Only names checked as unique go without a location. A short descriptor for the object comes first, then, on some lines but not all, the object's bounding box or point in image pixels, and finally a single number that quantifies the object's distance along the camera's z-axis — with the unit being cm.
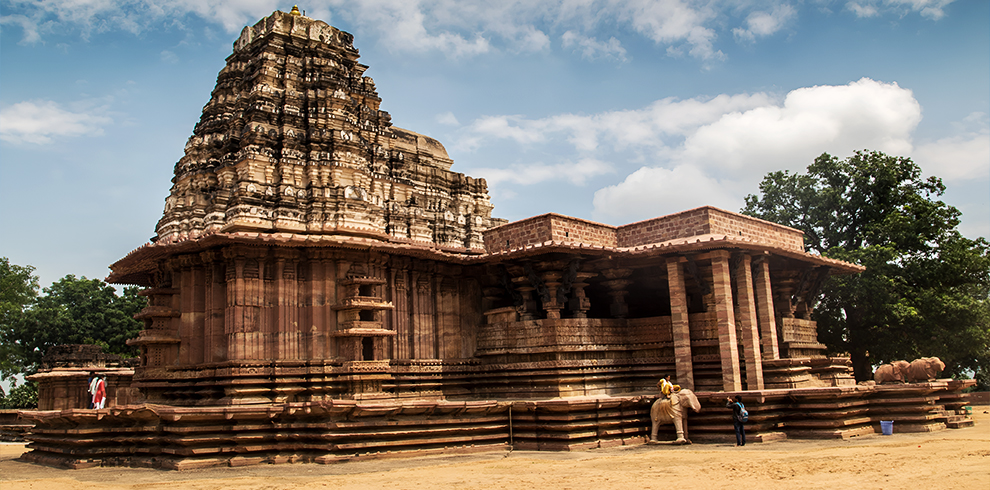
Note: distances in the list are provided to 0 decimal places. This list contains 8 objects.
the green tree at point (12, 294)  4109
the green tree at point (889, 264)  2558
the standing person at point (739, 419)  1349
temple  1379
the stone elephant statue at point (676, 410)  1427
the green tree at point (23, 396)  3431
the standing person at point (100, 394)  2183
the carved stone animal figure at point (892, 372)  1641
